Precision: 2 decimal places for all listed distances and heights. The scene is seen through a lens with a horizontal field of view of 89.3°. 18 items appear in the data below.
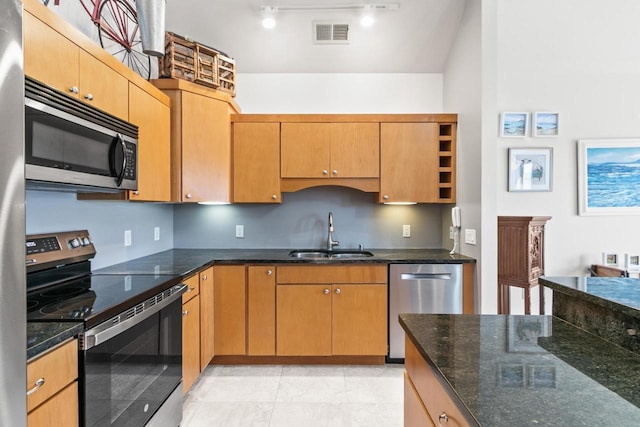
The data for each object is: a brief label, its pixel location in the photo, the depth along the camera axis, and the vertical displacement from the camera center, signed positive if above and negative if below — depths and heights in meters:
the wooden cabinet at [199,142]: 2.48 +0.59
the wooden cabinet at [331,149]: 2.92 +0.59
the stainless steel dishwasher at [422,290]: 2.60 -0.61
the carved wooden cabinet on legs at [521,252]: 2.45 -0.28
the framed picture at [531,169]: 3.09 +0.44
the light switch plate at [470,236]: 2.58 -0.18
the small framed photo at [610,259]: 3.13 -0.43
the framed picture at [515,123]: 3.09 +0.88
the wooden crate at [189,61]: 2.44 +1.19
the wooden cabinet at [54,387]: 0.95 -0.55
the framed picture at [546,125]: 3.10 +0.86
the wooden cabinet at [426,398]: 0.78 -0.51
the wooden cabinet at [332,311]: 2.63 -0.78
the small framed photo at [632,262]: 3.12 -0.46
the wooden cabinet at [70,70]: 1.27 +0.67
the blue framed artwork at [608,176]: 3.12 +0.37
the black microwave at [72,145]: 1.19 +0.31
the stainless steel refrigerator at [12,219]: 0.71 -0.01
